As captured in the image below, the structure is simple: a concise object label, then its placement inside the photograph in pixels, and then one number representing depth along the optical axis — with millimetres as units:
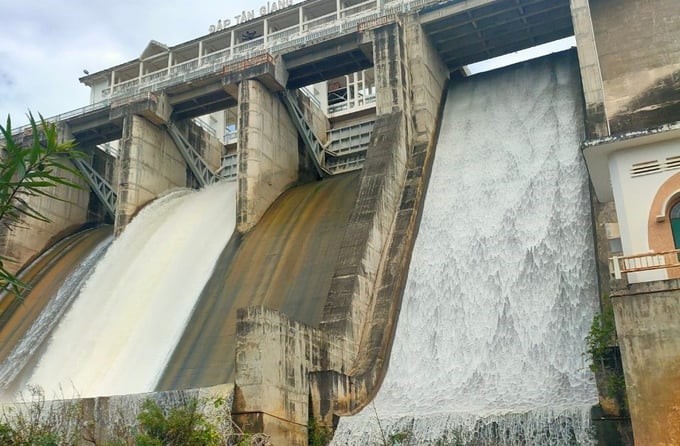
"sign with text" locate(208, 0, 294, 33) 33281
